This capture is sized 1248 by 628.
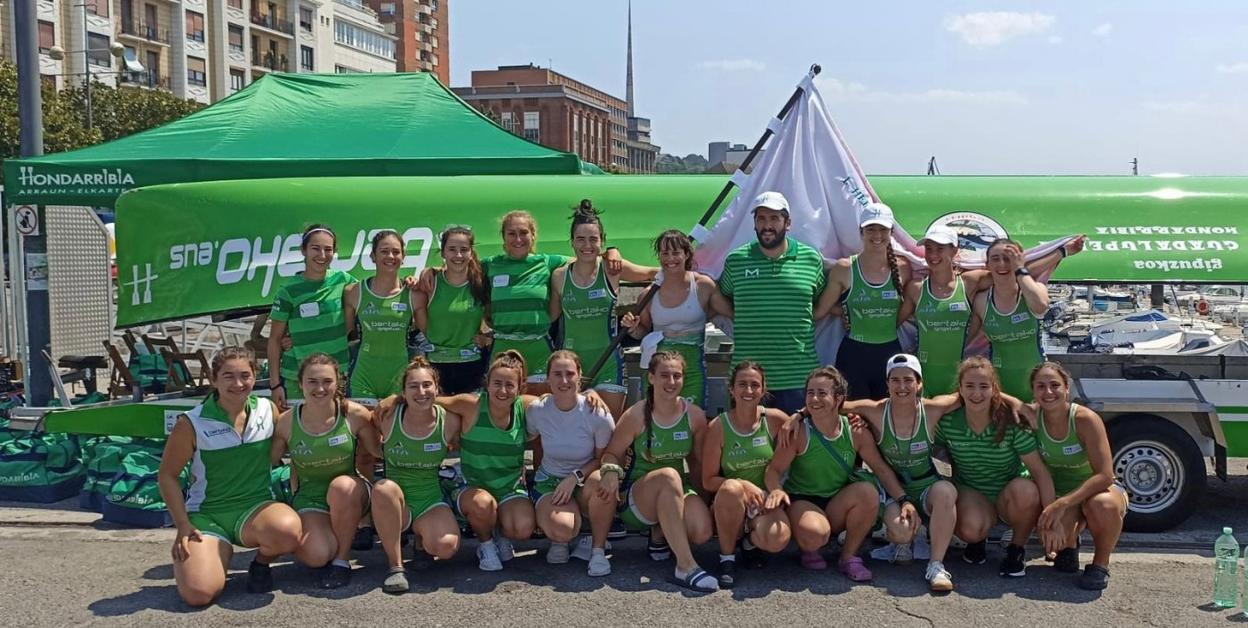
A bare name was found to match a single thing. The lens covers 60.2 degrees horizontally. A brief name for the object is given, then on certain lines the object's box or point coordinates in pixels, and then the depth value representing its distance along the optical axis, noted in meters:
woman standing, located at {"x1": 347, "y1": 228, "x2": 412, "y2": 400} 6.02
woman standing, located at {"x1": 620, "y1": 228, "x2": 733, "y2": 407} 5.84
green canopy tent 8.67
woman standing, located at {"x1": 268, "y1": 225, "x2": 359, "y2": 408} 6.14
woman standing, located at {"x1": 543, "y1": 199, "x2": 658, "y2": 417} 6.00
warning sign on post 9.04
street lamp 24.09
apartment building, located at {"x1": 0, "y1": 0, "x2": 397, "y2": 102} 47.19
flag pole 7.07
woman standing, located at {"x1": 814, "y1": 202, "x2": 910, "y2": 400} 5.93
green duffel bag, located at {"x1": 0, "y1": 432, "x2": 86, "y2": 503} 7.29
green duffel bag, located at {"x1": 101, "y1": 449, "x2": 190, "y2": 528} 6.61
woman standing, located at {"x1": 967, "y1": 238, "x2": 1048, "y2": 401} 5.78
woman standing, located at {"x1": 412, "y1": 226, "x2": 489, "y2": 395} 6.08
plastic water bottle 4.92
